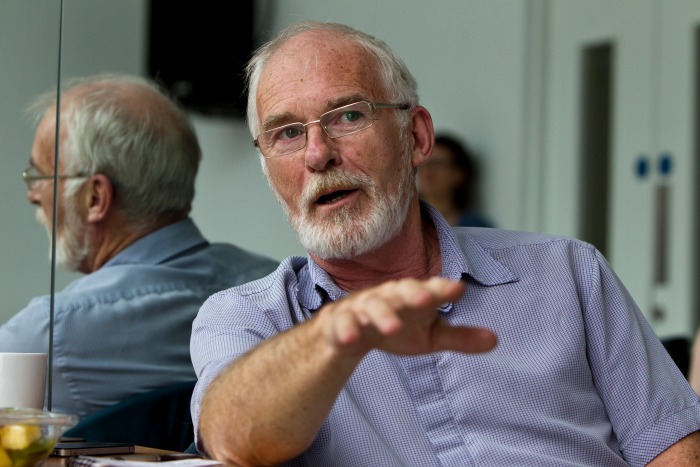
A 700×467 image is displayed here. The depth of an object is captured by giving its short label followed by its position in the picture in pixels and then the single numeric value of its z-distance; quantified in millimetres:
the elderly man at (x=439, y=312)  3424
